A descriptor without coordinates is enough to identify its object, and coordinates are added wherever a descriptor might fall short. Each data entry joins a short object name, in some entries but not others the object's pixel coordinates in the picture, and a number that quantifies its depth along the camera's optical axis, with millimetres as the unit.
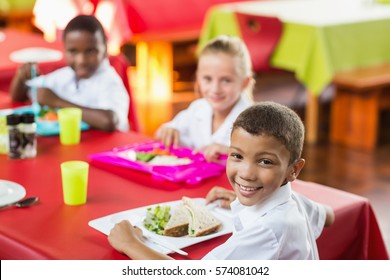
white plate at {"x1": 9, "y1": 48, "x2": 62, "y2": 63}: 3832
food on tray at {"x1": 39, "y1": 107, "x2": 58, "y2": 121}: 3667
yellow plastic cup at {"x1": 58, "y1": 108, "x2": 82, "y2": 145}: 3497
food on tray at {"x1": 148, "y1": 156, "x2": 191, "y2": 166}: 3293
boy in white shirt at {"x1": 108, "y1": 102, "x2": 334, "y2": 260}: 2715
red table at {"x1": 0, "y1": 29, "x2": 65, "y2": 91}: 4228
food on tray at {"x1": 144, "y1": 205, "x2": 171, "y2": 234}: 2887
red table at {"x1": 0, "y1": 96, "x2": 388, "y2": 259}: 2830
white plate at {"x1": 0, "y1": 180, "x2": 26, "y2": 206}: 3036
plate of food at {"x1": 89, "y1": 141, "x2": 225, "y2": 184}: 3200
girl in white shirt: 3503
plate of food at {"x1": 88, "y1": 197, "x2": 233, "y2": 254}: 2840
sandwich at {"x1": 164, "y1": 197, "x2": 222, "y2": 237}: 2868
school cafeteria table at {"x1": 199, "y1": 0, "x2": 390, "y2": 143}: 5483
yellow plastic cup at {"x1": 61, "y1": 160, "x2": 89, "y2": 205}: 3025
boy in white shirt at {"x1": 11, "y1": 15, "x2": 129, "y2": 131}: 3662
